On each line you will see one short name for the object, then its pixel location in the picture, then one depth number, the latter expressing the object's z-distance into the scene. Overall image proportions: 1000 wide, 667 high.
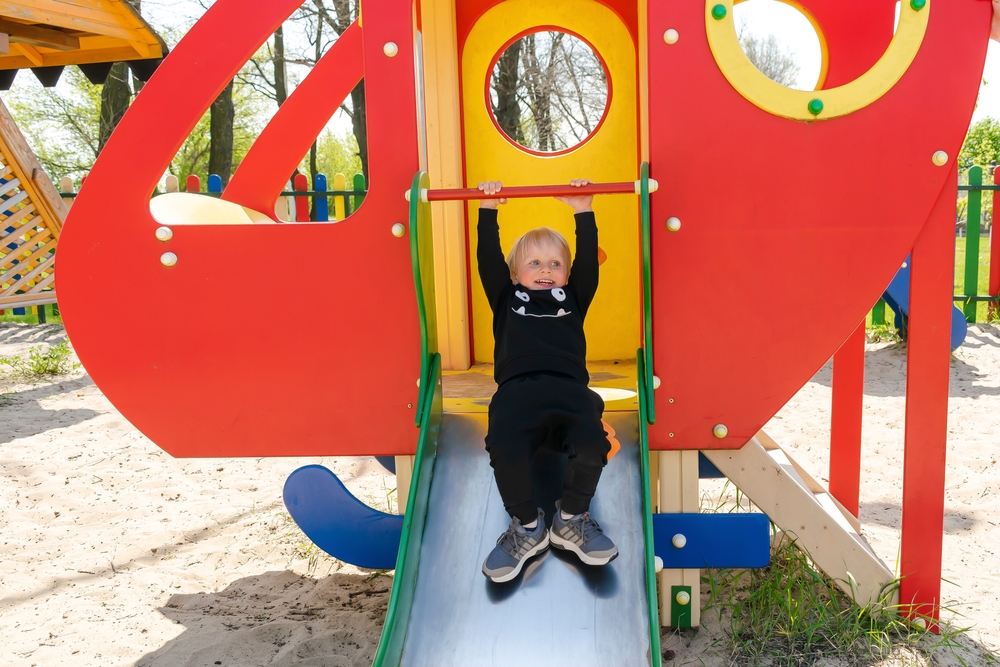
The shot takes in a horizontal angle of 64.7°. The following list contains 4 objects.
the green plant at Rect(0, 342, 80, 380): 6.96
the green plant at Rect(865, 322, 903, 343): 7.38
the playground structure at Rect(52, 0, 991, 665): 2.31
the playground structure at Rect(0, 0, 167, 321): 6.35
